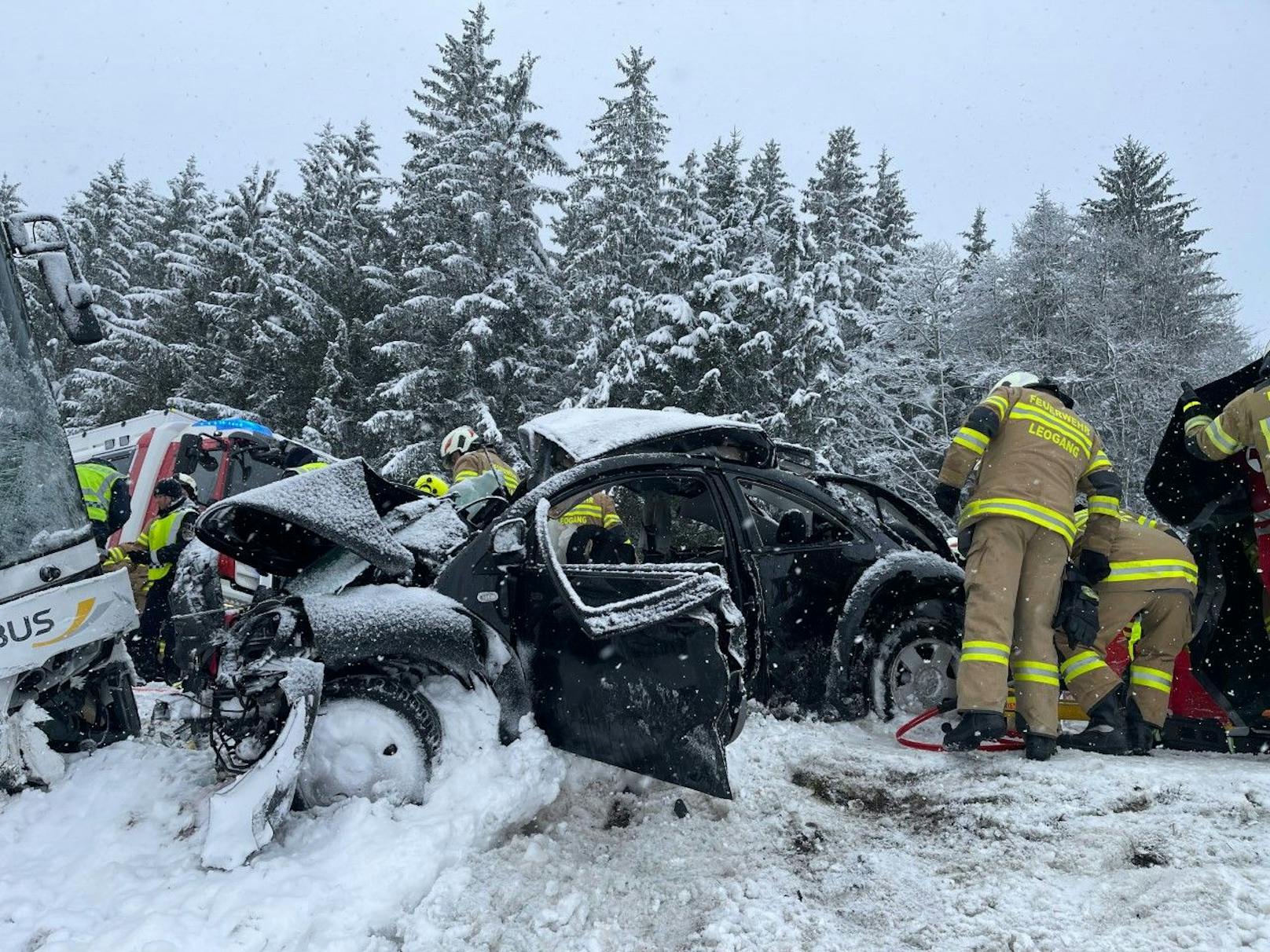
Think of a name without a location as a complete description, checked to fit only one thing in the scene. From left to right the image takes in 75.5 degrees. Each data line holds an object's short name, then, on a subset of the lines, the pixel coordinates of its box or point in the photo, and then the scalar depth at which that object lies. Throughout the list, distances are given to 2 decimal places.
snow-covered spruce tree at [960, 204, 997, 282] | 37.94
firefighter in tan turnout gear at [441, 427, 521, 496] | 7.04
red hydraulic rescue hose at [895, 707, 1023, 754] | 4.35
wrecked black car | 3.28
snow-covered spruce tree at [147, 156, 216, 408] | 26.09
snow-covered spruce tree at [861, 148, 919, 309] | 26.86
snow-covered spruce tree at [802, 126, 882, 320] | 26.58
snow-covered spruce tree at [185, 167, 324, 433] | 23.72
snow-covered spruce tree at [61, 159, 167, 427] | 26.39
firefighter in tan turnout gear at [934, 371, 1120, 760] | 4.09
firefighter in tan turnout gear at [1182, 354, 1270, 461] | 4.15
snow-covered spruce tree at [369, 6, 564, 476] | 20.42
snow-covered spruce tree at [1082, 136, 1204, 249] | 30.03
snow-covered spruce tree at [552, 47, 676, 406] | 19.75
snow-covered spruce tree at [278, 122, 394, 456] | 22.95
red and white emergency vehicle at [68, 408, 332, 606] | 10.16
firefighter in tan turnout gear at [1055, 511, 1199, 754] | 4.36
